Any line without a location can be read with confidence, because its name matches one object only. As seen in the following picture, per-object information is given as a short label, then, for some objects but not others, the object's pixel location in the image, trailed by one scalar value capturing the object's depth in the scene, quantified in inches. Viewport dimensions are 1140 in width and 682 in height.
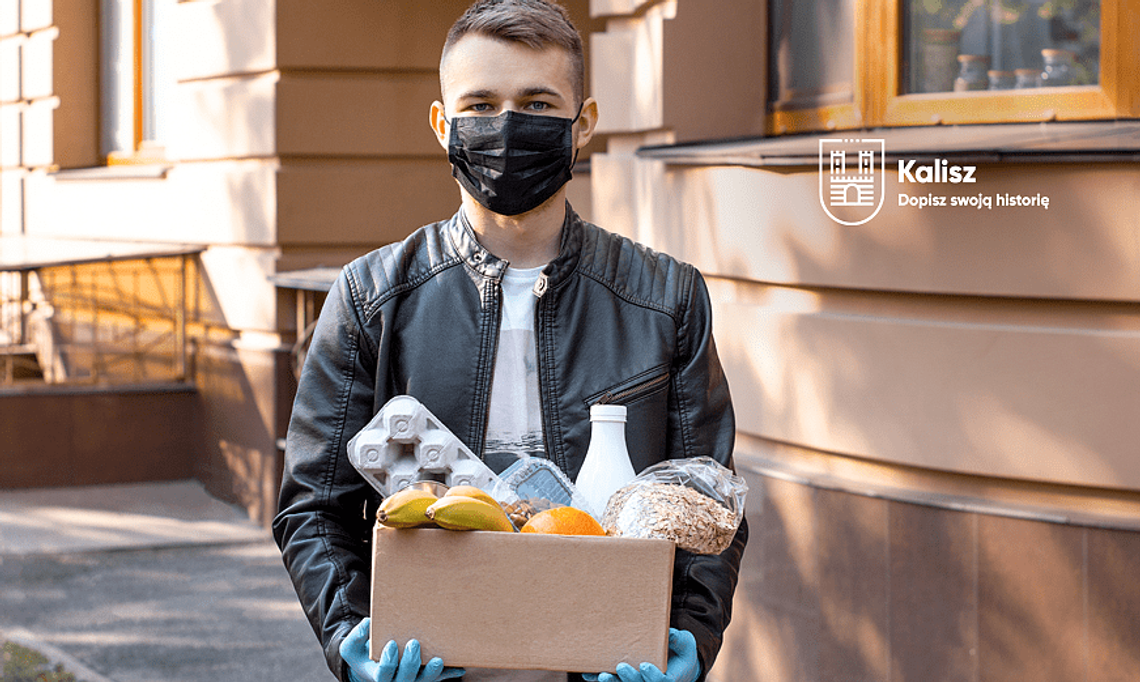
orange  100.5
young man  108.4
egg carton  104.7
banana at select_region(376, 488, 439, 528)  99.7
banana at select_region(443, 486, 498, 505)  100.8
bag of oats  100.9
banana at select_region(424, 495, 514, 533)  99.0
